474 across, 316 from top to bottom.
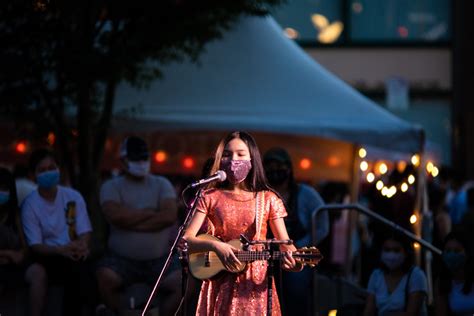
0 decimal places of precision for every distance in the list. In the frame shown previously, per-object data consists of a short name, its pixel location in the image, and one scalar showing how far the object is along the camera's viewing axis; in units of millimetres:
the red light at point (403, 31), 31531
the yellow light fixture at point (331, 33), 31797
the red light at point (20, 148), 16484
